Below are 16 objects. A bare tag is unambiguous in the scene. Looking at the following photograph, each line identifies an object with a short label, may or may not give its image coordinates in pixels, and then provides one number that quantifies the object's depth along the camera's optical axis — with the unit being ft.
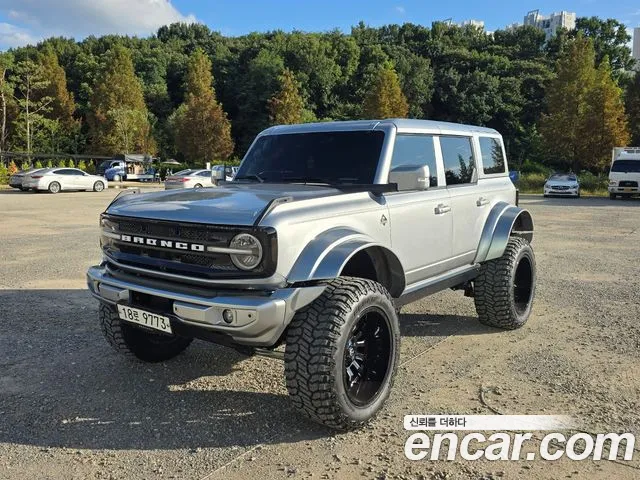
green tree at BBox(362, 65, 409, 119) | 166.81
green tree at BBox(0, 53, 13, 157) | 166.91
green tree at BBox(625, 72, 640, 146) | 147.33
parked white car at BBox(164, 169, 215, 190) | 91.99
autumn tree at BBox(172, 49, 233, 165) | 175.52
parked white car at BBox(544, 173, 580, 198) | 95.35
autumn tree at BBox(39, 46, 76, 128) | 202.08
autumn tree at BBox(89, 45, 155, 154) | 185.37
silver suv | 10.77
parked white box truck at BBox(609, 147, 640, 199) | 86.07
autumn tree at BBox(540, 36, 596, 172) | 137.69
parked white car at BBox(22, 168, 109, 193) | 96.48
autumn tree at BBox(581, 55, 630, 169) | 130.21
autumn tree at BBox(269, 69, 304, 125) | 182.29
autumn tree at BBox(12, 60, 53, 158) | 174.64
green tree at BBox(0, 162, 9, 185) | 116.42
